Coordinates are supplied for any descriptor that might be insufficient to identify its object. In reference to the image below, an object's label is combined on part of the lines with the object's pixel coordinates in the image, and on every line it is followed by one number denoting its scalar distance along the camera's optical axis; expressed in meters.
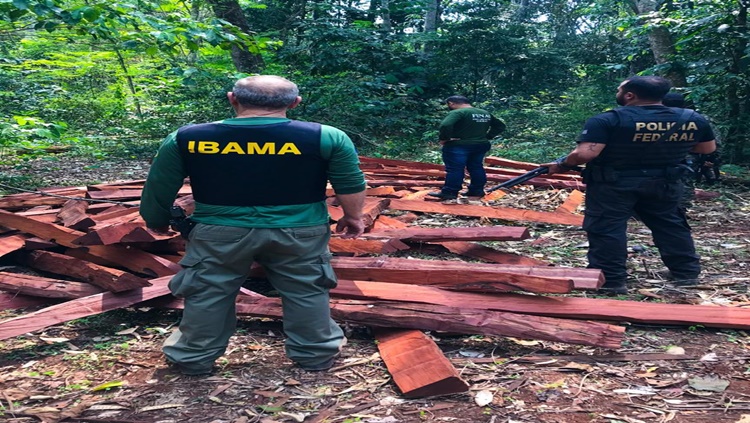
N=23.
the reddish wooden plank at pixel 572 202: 7.75
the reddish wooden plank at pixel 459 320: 3.41
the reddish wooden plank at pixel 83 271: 3.83
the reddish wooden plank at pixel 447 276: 3.77
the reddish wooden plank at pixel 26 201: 5.50
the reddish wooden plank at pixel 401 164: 10.66
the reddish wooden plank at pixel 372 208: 5.87
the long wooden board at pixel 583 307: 3.70
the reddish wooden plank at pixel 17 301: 3.98
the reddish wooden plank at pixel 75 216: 4.74
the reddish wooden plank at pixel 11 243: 4.65
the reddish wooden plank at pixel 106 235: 4.13
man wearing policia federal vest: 4.37
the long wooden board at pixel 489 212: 6.82
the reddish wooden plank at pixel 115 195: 6.13
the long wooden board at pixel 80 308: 3.39
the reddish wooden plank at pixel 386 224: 6.12
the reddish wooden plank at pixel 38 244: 4.78
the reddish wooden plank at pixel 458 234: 5.01
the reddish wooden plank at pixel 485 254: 5.21
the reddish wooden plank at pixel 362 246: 4.85
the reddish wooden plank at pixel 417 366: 2.89
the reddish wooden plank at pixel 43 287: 4.01
